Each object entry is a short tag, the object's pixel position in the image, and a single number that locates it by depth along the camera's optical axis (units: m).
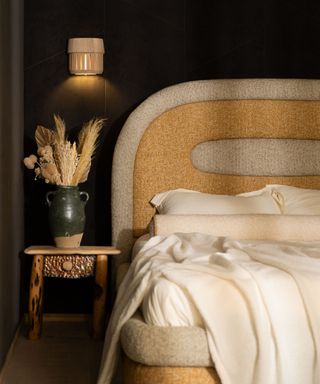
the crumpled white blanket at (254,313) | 2.91
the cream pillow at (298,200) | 4.77
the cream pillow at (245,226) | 4.26
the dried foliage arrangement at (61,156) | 4.72
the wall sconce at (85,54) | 4.98
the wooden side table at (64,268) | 4.63
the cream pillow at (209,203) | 4.68
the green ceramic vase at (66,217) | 4.68
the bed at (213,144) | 4.98
